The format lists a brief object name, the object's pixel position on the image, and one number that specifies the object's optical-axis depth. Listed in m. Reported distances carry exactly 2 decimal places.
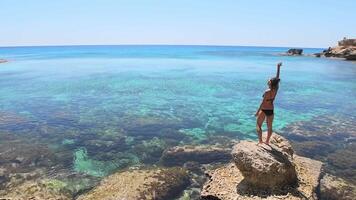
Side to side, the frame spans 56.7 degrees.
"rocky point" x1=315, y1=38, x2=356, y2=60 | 82.02
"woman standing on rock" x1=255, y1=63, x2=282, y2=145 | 11.20
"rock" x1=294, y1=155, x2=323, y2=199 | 10.69
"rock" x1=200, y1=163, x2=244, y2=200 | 10.77
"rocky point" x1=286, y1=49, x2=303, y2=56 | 123.44
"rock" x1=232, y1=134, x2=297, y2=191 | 10.48
